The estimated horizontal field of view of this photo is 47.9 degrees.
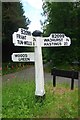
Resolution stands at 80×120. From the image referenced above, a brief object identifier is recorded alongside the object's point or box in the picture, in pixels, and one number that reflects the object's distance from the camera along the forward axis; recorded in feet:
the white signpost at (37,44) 7.12
